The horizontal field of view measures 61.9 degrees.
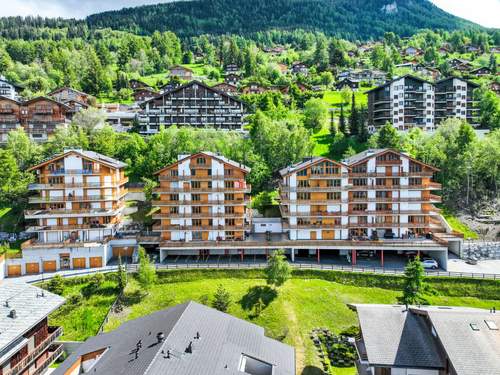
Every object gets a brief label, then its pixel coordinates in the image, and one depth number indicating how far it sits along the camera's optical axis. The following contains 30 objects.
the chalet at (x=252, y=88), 125.94
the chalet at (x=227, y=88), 123.43
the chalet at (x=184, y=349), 23.31
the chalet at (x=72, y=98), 104.39
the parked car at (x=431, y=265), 55.12
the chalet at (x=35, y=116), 94.25
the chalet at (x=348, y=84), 139.16
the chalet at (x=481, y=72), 145.50
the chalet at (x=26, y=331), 27.61
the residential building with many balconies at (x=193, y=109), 99.12
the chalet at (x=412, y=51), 192.68
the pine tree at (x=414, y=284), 45.00
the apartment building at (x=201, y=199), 58.66
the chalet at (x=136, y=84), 140.88
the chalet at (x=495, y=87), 126.12
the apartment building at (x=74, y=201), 59.75
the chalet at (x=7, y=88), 117.75
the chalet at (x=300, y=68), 160.61
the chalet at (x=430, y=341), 24.44
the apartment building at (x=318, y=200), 59.03
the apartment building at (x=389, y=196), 59.81
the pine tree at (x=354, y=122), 95.06
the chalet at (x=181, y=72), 151.12
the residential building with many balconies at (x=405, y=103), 99.75
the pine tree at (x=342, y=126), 97.03
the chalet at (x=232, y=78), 143.00
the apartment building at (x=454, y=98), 104.79
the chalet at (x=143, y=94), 126.88
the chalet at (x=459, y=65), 154.38
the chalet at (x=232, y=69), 159.54
